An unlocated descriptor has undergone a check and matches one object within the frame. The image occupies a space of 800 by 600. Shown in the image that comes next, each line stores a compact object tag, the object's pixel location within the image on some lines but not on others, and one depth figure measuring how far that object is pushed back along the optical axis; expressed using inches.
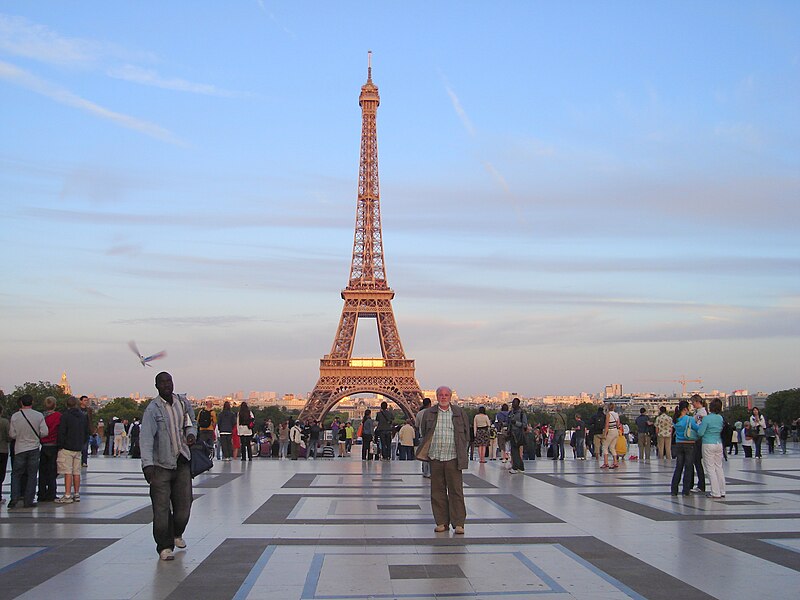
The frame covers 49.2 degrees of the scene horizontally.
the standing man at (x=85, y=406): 738.8
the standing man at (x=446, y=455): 418.0
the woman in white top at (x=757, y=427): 976.9
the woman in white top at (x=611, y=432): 839.7
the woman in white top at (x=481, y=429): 857.5
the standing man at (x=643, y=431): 954.7
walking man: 351.5
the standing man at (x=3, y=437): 519.8
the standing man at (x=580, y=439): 982.4
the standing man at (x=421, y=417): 477.6
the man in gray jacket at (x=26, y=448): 504.4
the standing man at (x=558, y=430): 933.1
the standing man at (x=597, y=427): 889.5
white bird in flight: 477.7
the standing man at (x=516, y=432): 764.6
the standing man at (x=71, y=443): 526.0
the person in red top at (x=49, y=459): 530.6
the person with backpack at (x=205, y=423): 822.5
